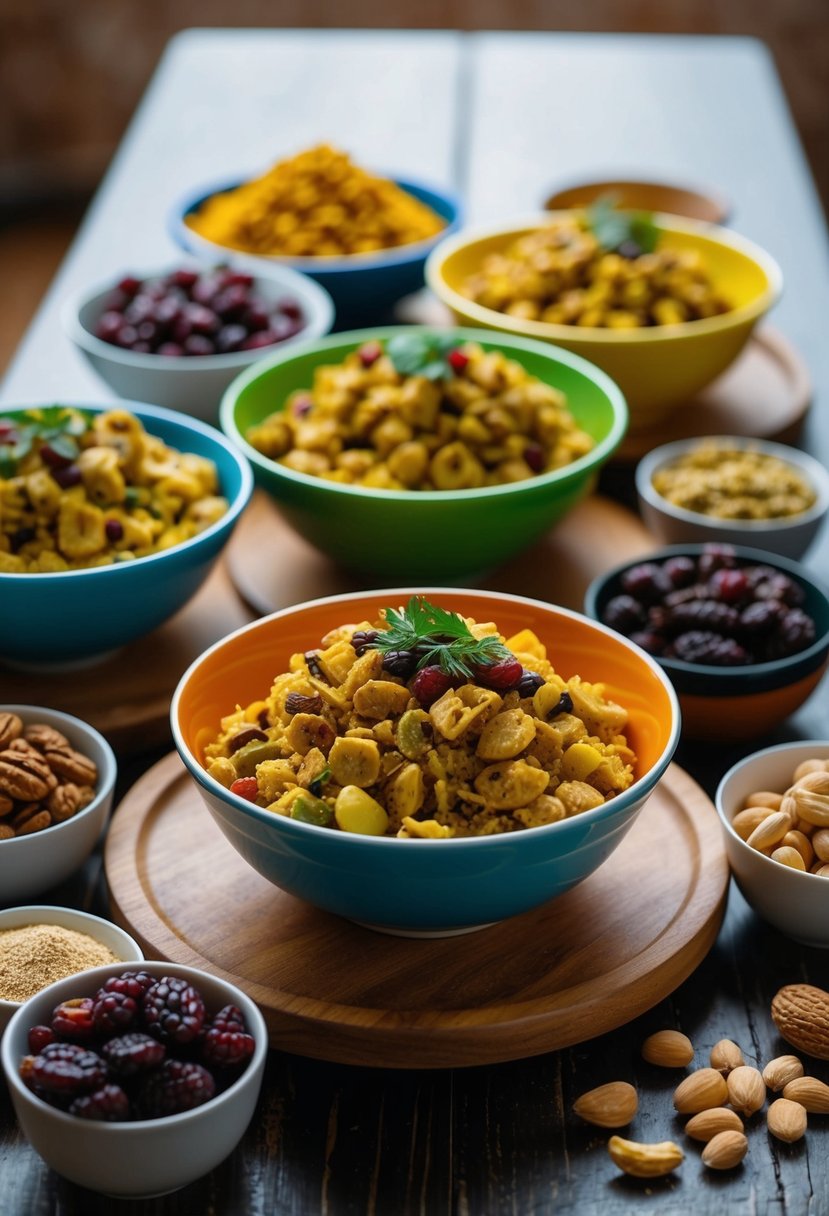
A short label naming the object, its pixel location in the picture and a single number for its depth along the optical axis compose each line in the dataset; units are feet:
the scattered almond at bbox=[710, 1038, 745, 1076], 3.56
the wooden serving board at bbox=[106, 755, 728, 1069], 3.56
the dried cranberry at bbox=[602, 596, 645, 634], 4.04
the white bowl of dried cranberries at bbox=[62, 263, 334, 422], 4.60
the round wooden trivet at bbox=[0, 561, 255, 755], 4.03
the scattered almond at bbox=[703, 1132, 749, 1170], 3.46
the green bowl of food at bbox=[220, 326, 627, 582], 4.17
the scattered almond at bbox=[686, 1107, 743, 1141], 3.49
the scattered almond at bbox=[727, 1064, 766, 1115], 3.52
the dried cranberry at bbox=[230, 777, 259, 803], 3.61
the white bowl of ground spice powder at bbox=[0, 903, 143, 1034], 3.57
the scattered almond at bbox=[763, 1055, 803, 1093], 3.55
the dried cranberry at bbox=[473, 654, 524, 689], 3.61
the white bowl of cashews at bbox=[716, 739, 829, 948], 3.67
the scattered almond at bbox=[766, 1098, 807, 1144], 3.49
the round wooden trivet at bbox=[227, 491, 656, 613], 4.32
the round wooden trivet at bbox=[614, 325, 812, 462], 4.77
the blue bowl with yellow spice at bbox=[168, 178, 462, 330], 5.00
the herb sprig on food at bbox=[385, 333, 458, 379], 4.27
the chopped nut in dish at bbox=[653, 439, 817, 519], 4.37
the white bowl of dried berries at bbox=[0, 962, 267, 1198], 3.35
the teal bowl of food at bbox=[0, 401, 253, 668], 3.98
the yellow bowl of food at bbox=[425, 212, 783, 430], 4.62
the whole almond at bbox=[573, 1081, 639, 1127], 3.50
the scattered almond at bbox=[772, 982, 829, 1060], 3.58
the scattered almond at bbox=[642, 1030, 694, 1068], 3.57
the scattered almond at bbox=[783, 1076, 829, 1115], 3.52
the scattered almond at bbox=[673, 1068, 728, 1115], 3.52
